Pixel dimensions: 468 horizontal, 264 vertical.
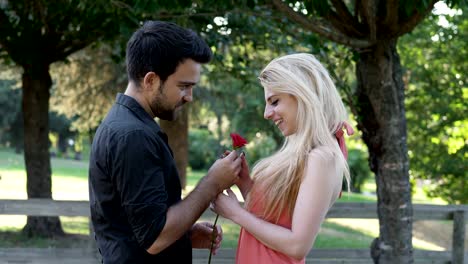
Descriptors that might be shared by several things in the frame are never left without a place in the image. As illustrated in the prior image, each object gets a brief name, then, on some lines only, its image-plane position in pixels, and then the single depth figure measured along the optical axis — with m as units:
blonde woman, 2.44
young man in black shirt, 2.21
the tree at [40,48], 10.03
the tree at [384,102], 5.25
